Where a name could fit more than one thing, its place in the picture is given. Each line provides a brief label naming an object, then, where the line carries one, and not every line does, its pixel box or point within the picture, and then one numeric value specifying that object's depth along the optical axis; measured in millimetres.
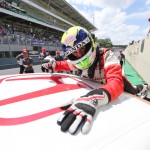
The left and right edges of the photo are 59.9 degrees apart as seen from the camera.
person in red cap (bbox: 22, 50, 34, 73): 5042
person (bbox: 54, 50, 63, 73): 6253
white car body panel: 639
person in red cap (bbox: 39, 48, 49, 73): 6826
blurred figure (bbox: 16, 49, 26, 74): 5484
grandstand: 12749
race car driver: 730
